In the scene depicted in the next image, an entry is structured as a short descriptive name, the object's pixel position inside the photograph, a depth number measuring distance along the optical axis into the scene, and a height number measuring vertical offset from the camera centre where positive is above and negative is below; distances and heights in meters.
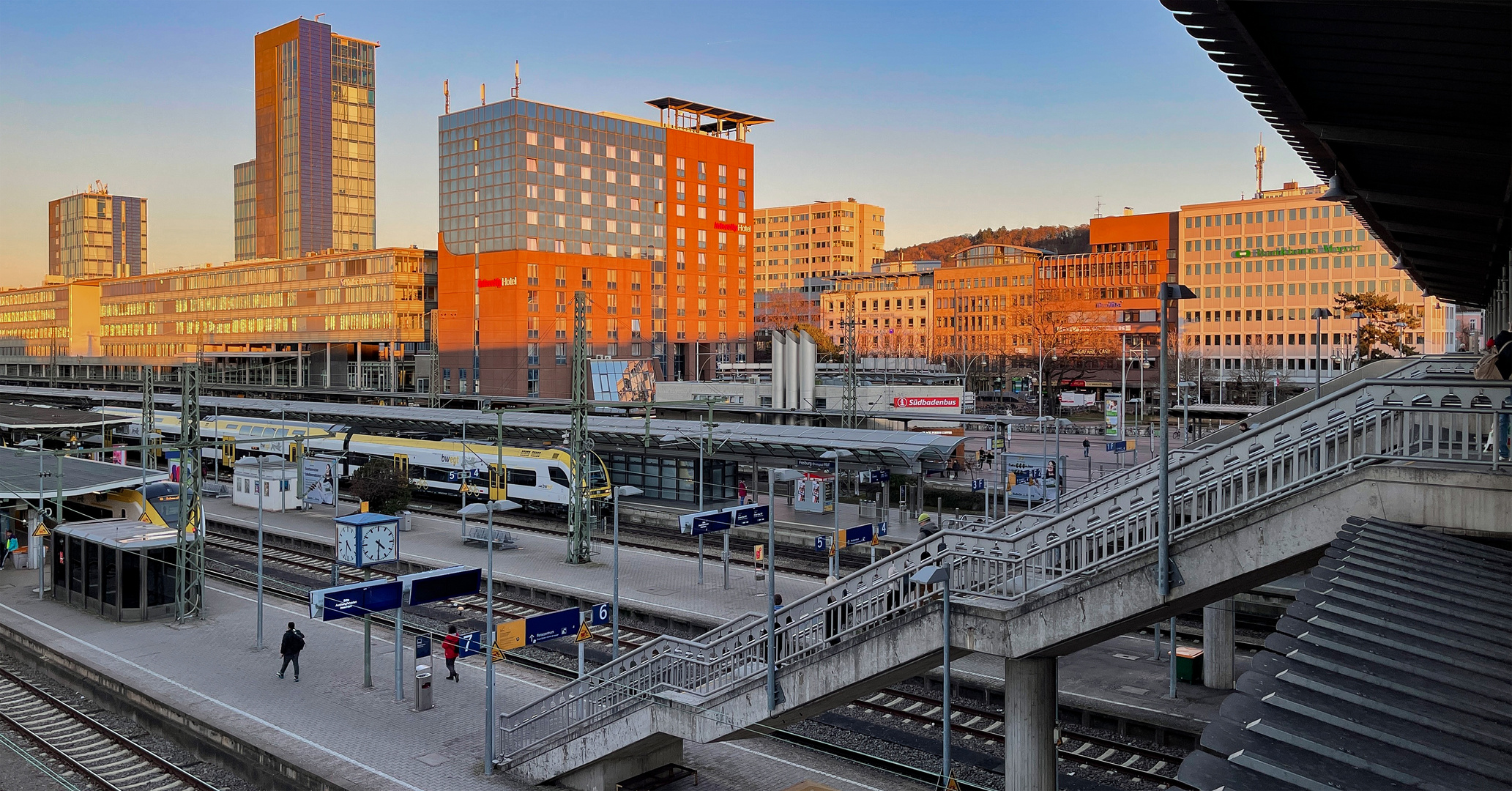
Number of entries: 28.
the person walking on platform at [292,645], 21.69 -5.45
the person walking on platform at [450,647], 21.95 -5.56
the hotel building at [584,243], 93.62 +11.71
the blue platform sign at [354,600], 20.19 -4.28
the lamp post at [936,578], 12.80 -2.44
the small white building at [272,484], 46.53 -4.97
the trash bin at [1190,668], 21.47 -5.84
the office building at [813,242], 188.50 +22.48
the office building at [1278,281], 101.31 +8.44
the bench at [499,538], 37.34 -5.83
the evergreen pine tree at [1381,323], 77.06 +3.46
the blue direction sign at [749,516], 31.22 -4.21
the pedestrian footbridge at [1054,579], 10.51 -2.48
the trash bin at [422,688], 20.20 -5.89
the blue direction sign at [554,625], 19.39 -4.59
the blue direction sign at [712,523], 30.23 -4.25
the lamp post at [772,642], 14.69 -3.65
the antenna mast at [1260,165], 142.38 +26.99
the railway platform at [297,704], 17.33 -6.28
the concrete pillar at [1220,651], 21.11 -5.42
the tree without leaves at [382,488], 44.03 -4.83
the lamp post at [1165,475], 11.77 -1.14
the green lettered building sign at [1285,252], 102.81 +11.31
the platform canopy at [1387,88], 8.70 +2.76
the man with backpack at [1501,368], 10.00 +0.02
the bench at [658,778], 16.94 -6.37
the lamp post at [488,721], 17.14 -5.53
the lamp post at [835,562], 28.86 -5.14
